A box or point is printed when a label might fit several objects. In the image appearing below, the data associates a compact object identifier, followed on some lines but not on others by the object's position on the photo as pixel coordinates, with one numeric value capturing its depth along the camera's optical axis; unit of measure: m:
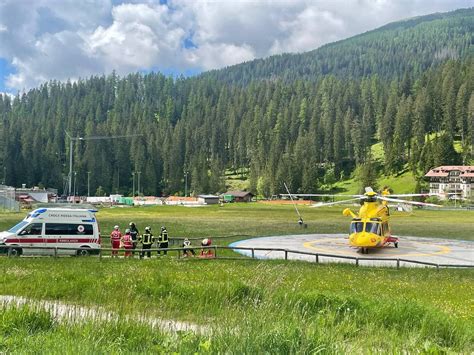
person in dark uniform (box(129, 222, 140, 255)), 26.97
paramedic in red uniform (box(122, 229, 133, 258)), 25.53
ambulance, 25.06
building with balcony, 125.81
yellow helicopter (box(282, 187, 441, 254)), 30.77
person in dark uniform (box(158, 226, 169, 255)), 26.40
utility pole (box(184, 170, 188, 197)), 175.00
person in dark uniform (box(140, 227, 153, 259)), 25.05
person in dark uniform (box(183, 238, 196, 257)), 25.95
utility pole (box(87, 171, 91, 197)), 170.50
